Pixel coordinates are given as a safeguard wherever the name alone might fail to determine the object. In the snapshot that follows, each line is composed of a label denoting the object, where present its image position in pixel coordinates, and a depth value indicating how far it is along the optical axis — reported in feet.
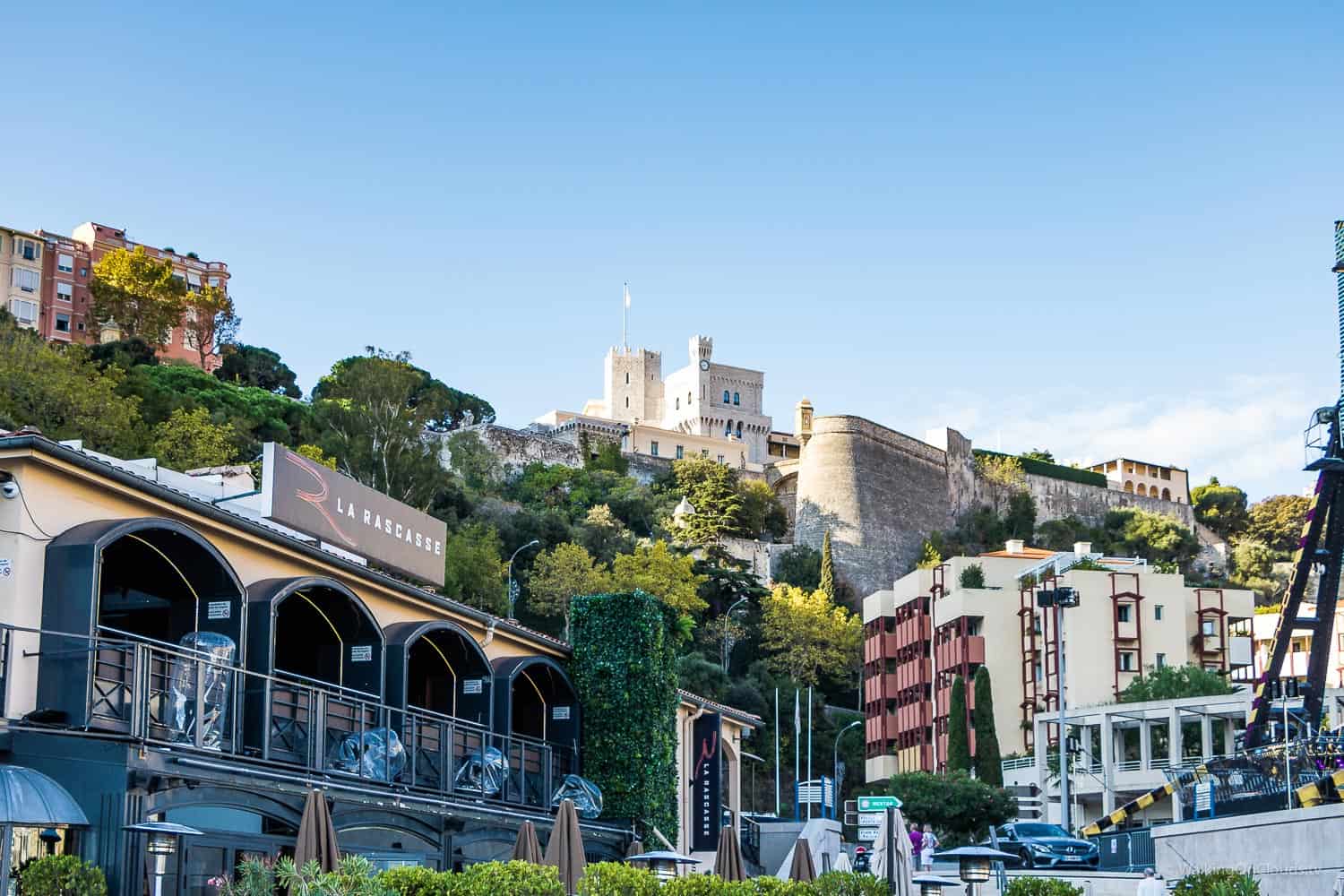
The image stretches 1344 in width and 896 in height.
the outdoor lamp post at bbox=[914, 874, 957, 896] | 71.21
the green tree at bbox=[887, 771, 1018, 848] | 170.50
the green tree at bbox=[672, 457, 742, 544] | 351.46
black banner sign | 107.45
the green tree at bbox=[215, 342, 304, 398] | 362.74
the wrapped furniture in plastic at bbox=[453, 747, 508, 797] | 78.07
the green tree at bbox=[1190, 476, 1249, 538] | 466.29
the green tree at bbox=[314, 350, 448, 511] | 215.92
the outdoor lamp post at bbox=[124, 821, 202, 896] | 49.06
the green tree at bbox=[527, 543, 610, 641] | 249.75
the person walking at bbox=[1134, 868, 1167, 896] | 64.64
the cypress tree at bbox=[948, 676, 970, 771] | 224.29
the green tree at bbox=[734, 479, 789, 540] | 380.99
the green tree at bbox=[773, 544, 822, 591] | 344.90
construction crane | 117.39
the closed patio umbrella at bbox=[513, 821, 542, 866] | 66.54
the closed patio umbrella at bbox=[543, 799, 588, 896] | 67.72
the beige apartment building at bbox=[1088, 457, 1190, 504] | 476.95
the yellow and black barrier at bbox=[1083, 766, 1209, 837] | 132.77
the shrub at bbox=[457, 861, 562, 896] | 51.21
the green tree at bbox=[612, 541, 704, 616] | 259.39
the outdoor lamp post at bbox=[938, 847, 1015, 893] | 73.00
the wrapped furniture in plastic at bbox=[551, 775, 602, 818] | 88.22
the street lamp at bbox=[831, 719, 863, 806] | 257.14
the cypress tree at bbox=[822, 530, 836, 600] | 330.13
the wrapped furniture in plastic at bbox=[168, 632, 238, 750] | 57.06
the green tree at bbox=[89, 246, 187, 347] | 308.40
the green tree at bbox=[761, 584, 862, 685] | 287.69
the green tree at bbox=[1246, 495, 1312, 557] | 425.69
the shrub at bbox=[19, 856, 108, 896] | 47.21
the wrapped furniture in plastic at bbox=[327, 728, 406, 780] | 67.77
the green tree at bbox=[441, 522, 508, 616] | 212.64
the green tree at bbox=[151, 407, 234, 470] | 200.03
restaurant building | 52.01
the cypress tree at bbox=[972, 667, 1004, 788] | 217.56
